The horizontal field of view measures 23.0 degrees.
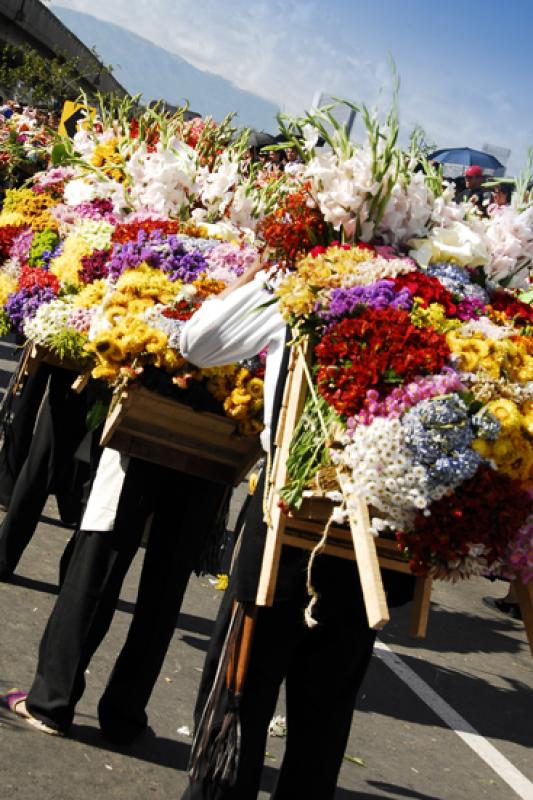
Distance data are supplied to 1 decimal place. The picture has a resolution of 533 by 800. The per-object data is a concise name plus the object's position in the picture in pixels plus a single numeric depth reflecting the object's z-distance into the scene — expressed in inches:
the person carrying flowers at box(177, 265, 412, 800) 168.2
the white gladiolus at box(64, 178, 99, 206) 292.4
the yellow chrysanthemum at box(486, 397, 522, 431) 149.8
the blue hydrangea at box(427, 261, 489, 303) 172.7
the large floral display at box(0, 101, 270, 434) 212.8
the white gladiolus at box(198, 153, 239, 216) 269.4
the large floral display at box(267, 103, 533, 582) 146.3
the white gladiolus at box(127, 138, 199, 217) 267.1
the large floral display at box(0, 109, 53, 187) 381.1
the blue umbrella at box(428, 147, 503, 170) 1003.9
